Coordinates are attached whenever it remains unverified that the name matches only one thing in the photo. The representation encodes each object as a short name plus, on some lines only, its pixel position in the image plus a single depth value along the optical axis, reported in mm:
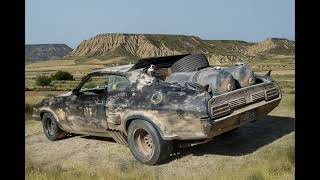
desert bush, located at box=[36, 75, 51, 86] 45819
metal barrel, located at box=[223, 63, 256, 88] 7881
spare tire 8352
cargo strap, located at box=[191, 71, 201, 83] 7731
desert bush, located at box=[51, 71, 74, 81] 57769
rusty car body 6570
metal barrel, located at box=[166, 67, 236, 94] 7297
